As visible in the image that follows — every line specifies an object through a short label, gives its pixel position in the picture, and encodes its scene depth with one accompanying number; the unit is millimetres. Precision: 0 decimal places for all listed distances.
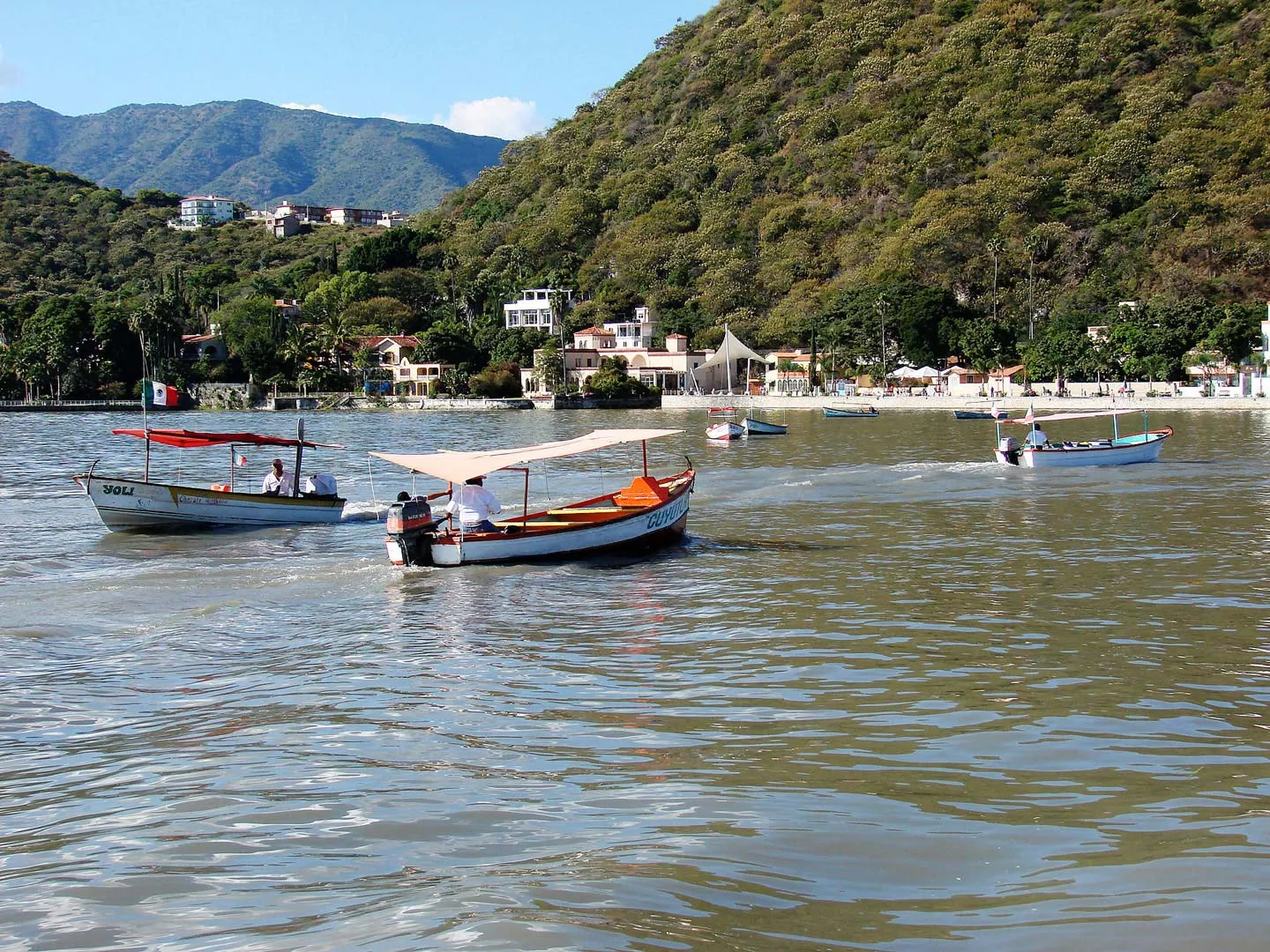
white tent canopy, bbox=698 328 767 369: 105875
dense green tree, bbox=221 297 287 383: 124500
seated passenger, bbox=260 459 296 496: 28359
